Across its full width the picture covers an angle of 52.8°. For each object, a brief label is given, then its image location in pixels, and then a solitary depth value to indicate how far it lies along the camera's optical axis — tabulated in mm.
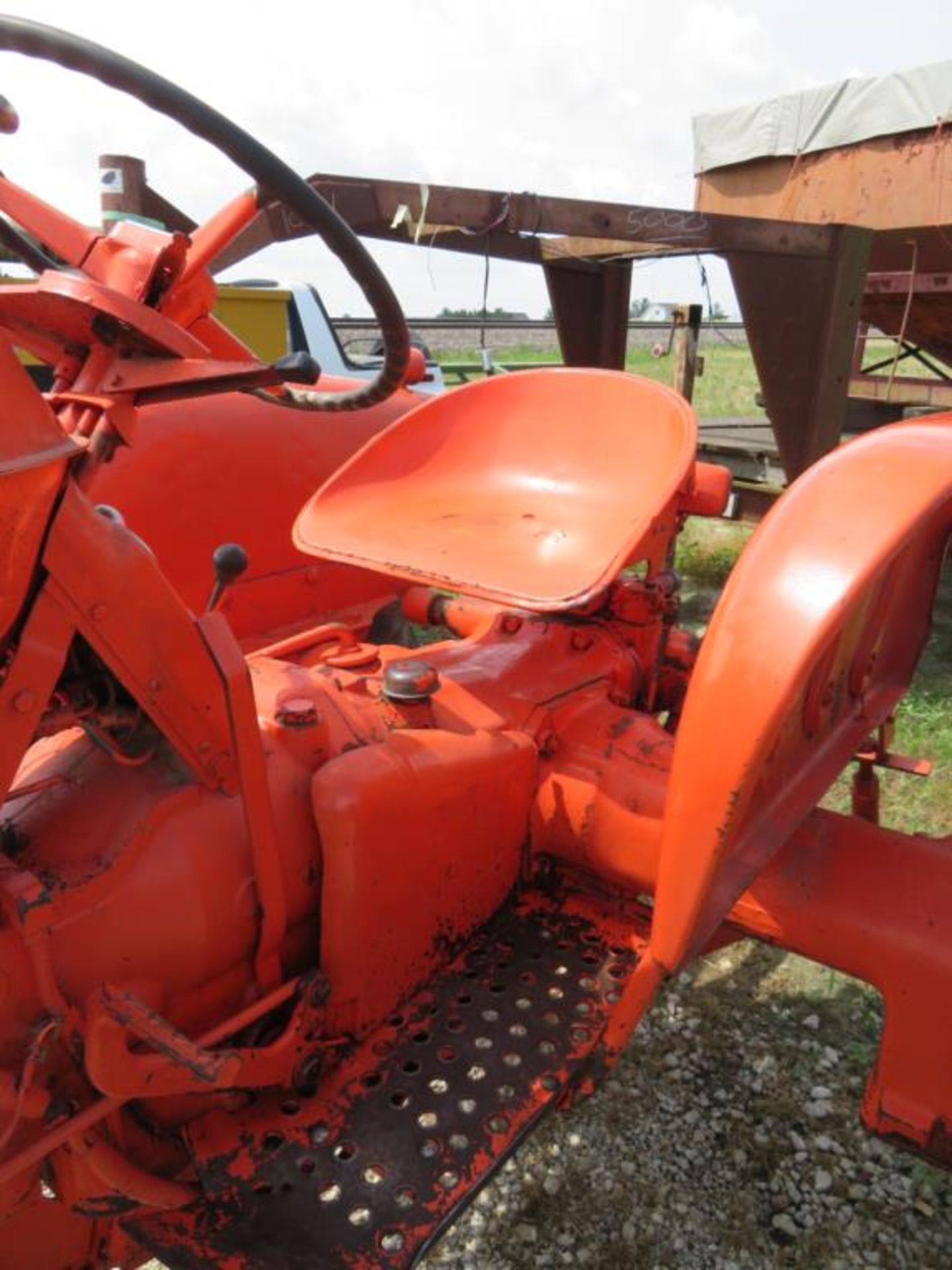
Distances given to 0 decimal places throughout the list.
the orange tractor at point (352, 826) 1142
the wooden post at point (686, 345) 4770
